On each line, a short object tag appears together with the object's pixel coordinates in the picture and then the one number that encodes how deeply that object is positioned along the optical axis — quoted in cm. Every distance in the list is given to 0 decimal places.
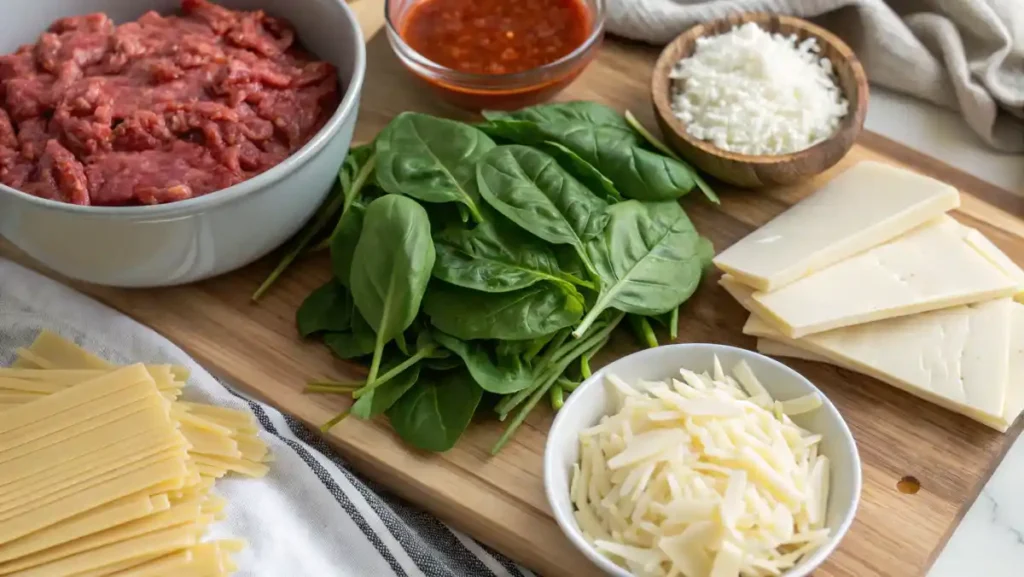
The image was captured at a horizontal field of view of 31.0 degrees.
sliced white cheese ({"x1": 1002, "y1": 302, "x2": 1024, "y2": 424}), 68
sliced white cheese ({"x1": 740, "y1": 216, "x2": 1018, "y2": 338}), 70
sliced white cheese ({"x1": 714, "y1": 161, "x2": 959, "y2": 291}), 71
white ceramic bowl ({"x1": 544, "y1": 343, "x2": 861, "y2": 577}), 64
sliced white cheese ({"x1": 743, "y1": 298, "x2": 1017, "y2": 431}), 69
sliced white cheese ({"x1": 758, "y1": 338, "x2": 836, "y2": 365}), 71
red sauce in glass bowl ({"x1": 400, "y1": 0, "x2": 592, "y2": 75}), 80
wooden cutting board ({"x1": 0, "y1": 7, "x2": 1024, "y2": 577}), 67
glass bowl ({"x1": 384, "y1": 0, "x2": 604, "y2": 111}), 78
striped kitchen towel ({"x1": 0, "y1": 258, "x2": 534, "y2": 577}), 67
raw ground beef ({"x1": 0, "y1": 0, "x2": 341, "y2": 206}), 69
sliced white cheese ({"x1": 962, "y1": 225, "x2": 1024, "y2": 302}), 71
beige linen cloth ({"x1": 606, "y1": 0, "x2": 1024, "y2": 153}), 80
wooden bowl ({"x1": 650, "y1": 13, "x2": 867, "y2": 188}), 75
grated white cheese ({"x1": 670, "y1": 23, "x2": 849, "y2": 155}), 76
